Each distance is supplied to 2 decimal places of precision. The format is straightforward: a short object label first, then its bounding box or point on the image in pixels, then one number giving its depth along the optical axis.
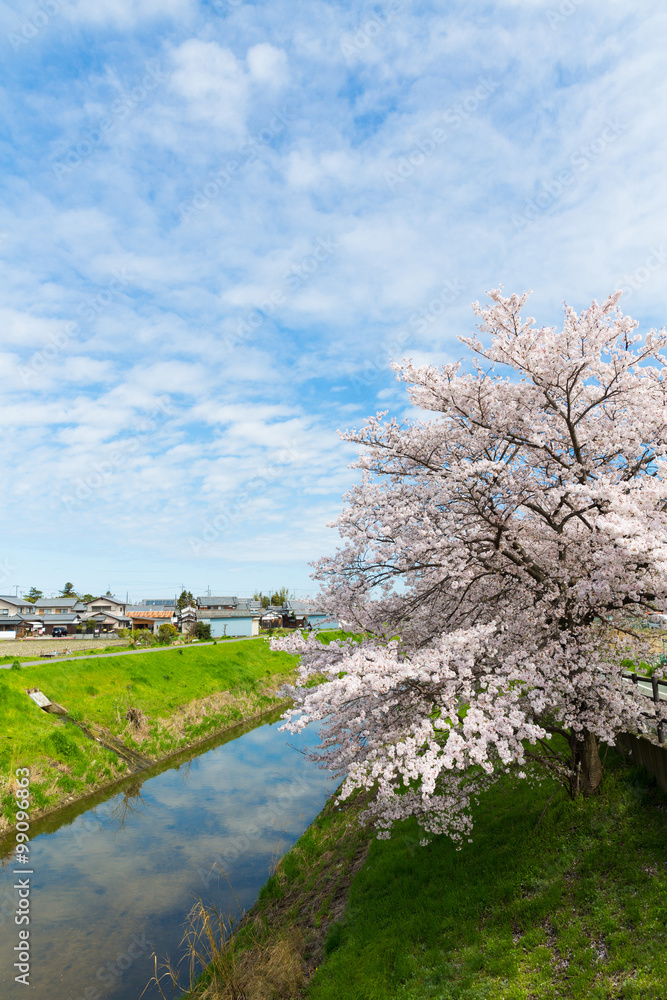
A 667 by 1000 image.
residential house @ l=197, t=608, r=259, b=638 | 95.31
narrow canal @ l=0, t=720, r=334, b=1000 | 13.02
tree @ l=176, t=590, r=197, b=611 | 103.44
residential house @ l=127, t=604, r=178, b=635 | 97.75
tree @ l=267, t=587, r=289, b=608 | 121.18
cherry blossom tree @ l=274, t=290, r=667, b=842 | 9.72
